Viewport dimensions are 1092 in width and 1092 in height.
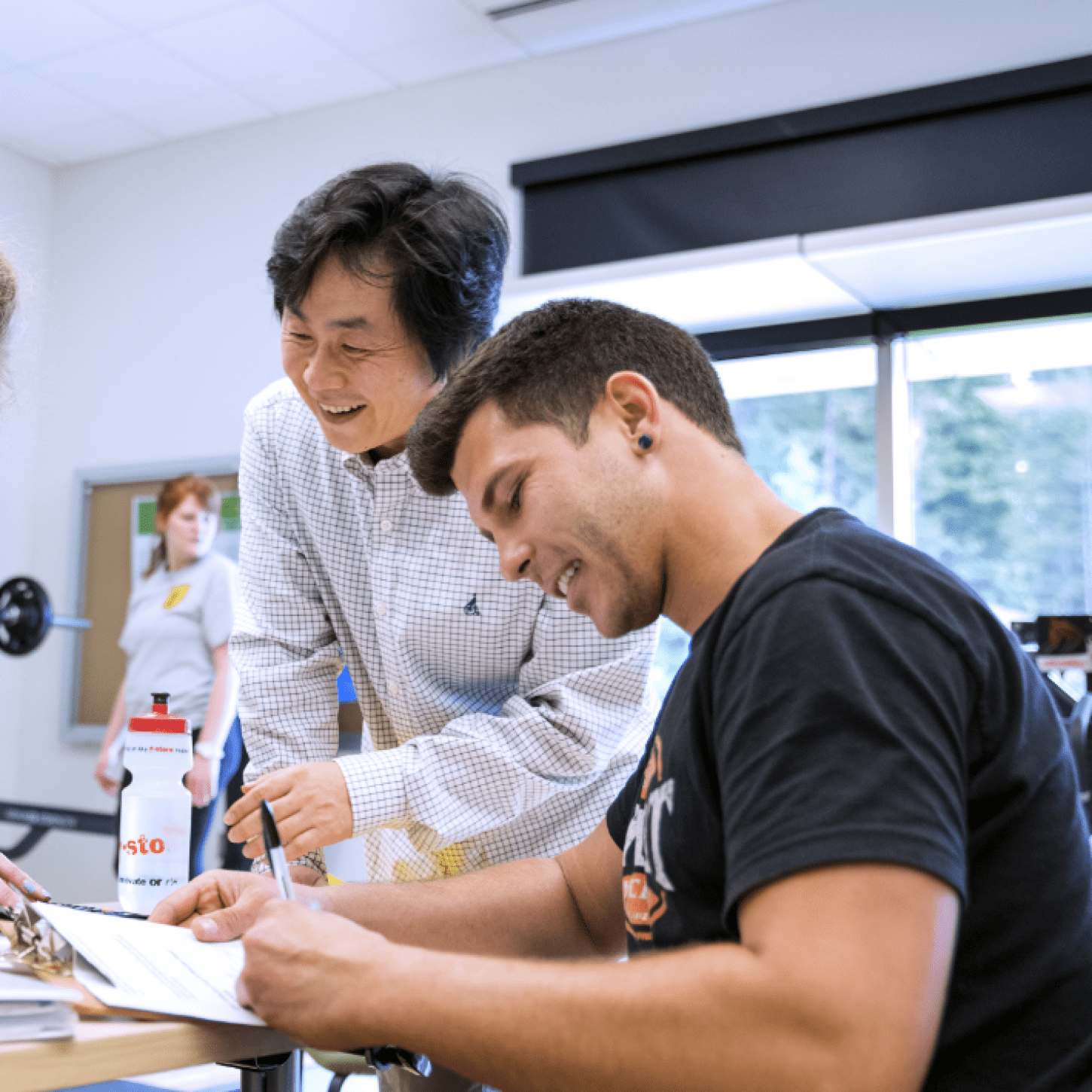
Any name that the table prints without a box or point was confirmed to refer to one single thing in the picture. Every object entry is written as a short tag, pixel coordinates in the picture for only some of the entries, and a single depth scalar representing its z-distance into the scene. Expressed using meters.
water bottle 1.32
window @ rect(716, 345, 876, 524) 3.62
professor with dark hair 1.32
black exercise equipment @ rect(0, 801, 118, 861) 3.69
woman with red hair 3.46
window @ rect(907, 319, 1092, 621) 3.35
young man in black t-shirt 0.59
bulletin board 4.41
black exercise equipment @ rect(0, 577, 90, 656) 3.71
